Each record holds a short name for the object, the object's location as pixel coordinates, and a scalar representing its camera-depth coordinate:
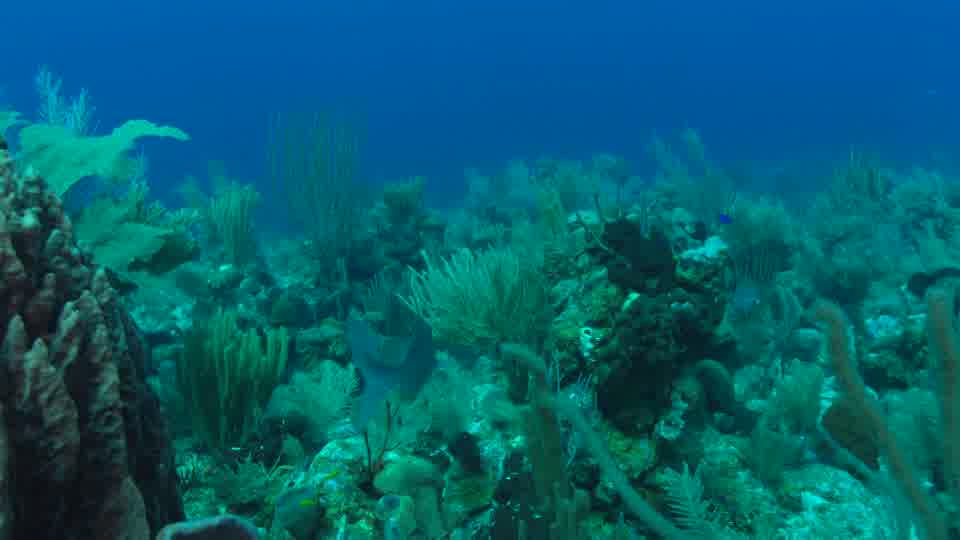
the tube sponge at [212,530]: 1.53
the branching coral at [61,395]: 1.65
